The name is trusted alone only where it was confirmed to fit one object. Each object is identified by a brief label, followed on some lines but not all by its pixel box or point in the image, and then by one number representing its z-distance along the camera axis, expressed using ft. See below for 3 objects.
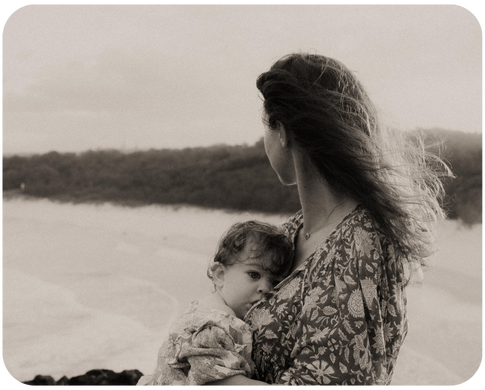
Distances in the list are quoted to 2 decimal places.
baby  3.27
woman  3.14
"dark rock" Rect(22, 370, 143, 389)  9.27
